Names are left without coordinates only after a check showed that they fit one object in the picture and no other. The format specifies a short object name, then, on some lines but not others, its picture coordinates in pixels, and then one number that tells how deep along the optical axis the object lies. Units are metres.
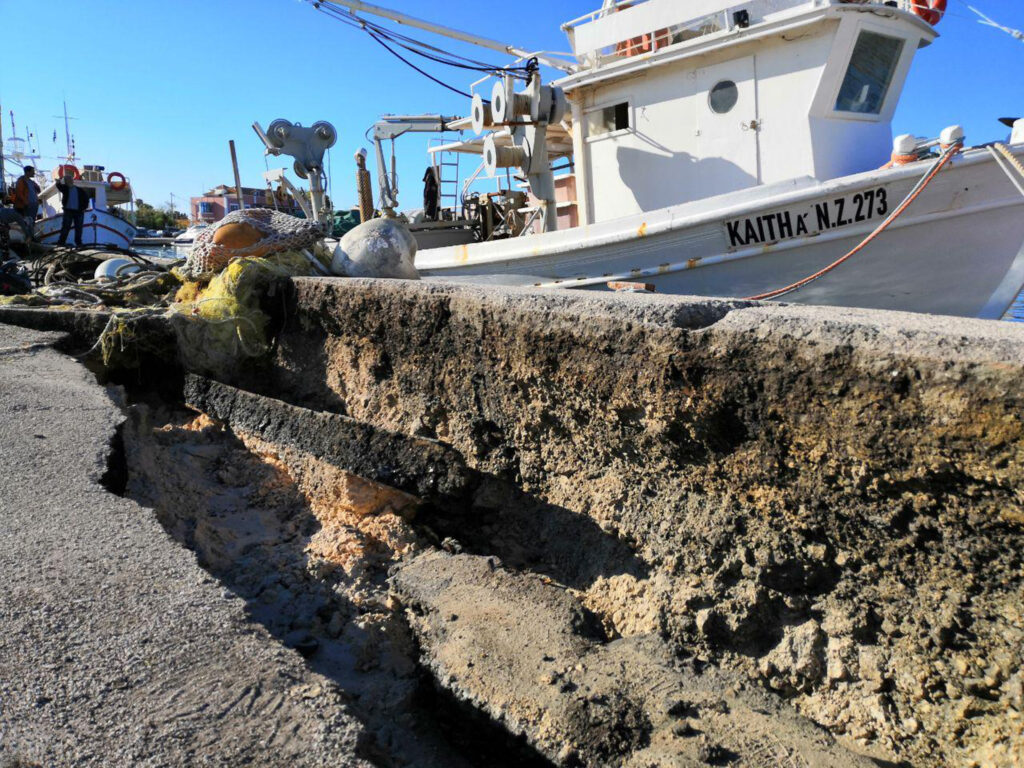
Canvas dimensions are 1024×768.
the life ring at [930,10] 7.44
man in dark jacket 12.40
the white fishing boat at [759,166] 6.36
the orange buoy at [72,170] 20.47
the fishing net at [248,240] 4.95
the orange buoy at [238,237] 4.97
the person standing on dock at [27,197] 13.36
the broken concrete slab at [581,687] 1.68
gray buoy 4.71
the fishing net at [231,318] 4.30
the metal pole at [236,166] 17.09
